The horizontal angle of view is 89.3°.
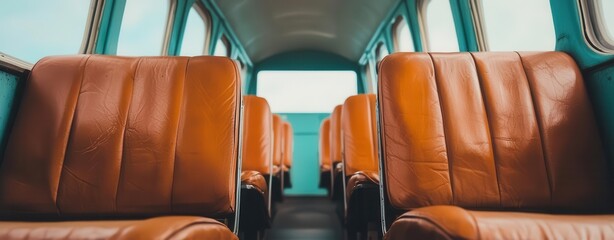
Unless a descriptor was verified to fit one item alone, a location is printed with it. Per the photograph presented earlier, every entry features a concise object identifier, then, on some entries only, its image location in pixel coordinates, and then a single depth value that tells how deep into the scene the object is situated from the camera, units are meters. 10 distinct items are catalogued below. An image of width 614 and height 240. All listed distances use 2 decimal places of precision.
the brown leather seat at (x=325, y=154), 3.85
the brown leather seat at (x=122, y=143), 1.10
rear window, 5.67
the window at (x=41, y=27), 1.49
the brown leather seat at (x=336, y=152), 2.85
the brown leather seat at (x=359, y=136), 2.28
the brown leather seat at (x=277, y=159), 3.18
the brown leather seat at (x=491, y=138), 1.10
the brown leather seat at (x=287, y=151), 4.36
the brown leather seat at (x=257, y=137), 2.38
